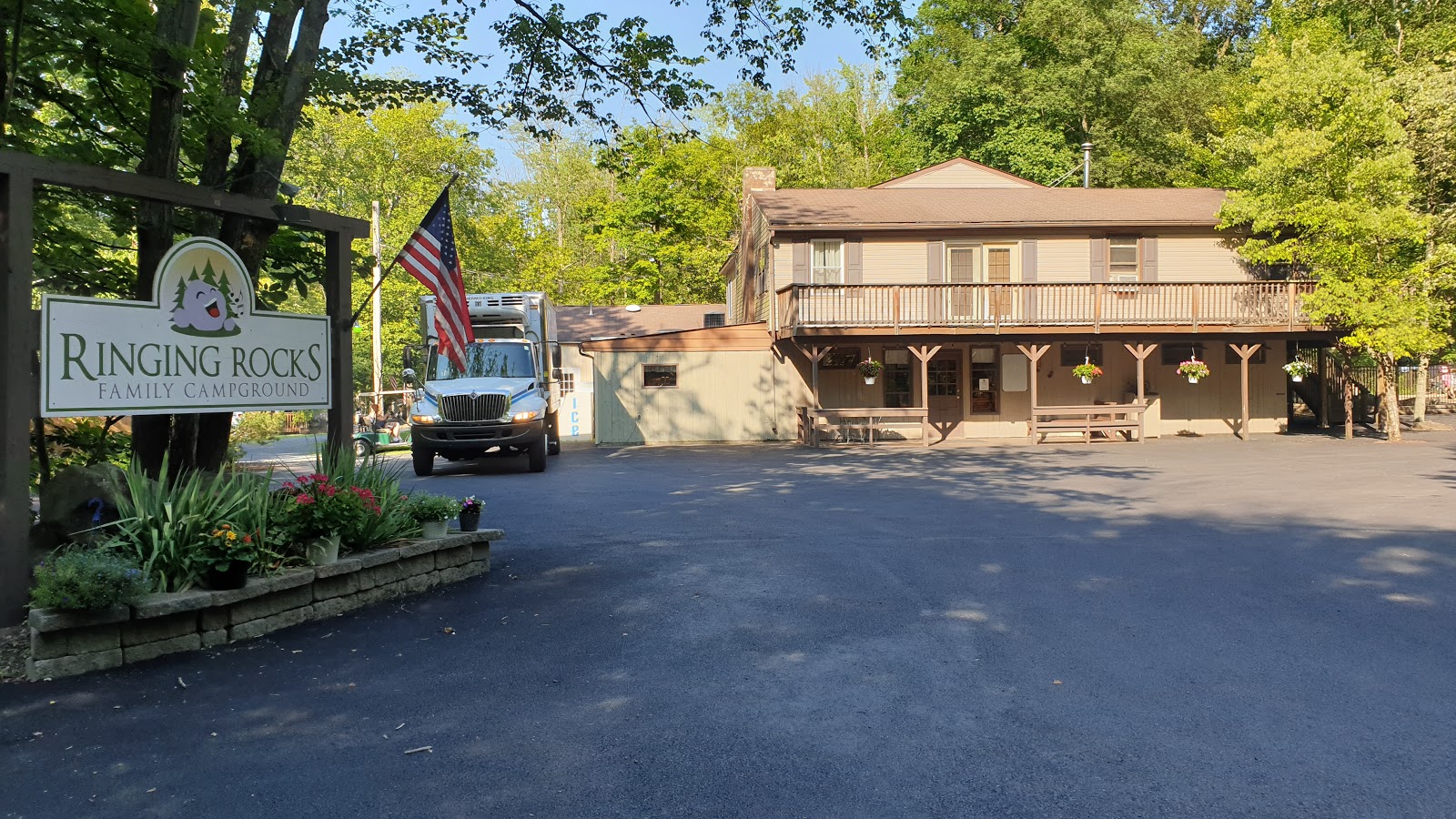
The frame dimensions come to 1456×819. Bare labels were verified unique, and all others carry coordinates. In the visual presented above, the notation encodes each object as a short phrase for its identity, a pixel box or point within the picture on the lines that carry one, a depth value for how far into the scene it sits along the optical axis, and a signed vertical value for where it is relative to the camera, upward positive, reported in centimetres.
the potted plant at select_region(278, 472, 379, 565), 623 -70
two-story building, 2283 +206
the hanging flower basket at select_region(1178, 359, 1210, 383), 2273 +79
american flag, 814 +128
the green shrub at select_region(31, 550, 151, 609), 479 -86
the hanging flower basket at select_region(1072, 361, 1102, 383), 2259 +76
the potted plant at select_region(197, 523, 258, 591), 548 -85
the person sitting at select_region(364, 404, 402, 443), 2805 -33
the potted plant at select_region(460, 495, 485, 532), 772 -87
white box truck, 1639 +41
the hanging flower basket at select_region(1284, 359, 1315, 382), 2264 +76
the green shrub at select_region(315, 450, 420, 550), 675 -69
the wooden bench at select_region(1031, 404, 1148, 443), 2278 -47
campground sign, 567 +46
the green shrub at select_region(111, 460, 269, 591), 551 -65
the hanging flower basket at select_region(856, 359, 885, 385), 2348 +96
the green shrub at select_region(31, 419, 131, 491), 766 -23
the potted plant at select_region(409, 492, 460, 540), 725 -80
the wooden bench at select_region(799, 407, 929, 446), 2272 -29
